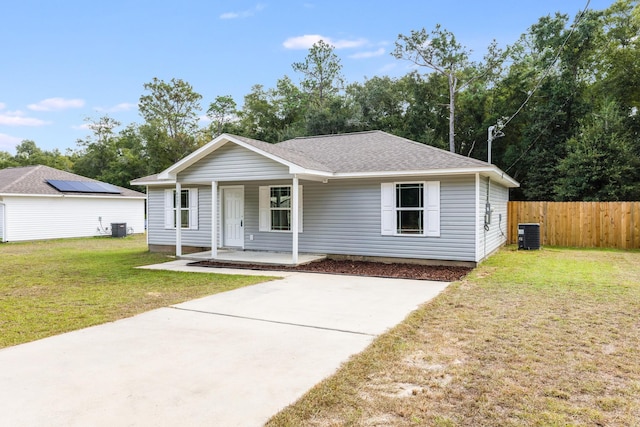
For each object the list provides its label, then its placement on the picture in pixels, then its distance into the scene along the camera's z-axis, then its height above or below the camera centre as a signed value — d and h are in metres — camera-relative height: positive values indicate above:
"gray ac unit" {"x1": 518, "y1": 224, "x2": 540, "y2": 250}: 13.51 -0.86
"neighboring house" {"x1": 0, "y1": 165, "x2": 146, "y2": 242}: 18.50 +0.45
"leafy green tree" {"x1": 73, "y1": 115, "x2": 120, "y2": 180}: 38.62 +6.46
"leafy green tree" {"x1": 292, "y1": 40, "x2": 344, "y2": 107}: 33.62 +11.88
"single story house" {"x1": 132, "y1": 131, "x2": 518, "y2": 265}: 9.81 +0.36
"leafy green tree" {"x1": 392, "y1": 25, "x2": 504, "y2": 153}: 26.89 +10.58
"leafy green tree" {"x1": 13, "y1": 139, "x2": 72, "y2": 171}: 40.72 +5.91
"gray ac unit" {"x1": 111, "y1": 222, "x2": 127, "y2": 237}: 21.22 -0.84
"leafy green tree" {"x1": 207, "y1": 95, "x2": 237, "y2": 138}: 35.88 +9.12
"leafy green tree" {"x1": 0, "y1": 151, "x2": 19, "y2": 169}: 40.24 +5.65
